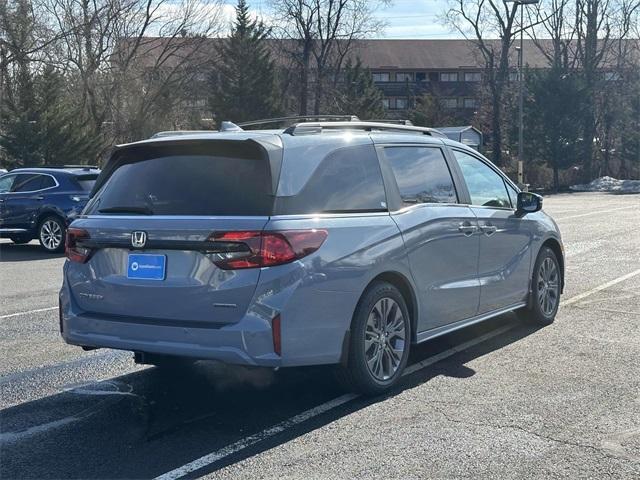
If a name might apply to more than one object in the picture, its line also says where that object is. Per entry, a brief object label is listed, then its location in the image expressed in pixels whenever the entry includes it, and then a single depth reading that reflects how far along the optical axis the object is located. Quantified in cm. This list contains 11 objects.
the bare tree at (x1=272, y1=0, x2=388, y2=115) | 5734
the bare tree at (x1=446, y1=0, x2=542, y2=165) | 5344
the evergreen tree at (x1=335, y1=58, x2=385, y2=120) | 6031
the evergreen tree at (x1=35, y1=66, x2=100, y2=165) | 3353
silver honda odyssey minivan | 496
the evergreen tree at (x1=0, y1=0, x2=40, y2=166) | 3319
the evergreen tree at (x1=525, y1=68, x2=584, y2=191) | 4978
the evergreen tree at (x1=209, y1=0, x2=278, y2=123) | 5297
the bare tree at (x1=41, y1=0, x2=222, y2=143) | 4075
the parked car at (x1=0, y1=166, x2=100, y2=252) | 1630
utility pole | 3825
